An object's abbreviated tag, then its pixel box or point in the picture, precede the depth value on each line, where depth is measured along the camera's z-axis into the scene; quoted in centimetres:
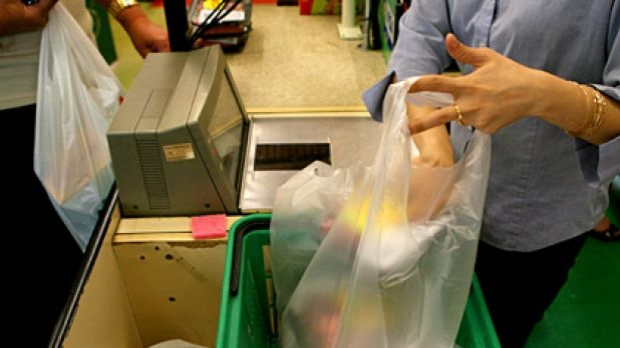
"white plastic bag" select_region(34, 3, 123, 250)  106
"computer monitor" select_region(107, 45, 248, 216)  93
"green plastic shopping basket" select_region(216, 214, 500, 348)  77
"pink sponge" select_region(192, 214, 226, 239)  99
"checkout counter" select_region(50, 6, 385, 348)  93
